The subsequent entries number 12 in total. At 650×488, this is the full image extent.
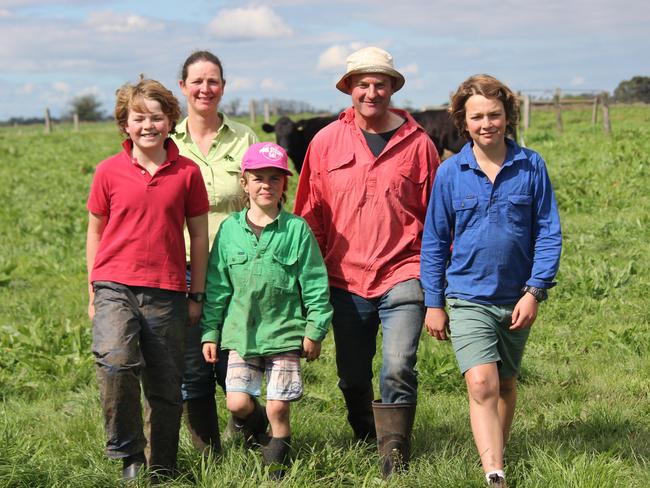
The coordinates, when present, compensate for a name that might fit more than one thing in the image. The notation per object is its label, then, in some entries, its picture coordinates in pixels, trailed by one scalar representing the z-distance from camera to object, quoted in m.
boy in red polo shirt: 3.97
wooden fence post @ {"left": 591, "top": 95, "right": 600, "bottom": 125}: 28.39
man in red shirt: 4.29
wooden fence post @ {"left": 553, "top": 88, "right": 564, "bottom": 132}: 25.43
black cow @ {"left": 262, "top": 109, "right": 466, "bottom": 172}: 16.89
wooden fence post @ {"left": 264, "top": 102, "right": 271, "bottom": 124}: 43.41
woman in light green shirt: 4.63
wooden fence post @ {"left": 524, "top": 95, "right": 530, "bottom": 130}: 28.97
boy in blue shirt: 4.02
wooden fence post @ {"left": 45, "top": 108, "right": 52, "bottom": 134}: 44.97
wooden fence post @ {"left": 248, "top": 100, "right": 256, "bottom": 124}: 42.16
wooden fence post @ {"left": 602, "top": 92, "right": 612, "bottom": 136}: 21.67
